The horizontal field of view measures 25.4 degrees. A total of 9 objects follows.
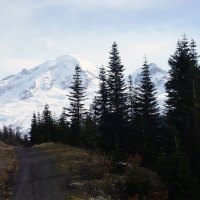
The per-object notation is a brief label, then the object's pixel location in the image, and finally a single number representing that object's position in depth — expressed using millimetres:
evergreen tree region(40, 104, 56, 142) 91875
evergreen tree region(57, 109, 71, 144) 79575
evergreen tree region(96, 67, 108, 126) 63719
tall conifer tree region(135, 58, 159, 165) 53309
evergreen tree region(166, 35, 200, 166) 47906
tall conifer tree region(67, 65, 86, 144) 75125
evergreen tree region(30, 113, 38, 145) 102088
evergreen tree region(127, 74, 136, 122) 61531
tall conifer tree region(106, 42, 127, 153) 60125
